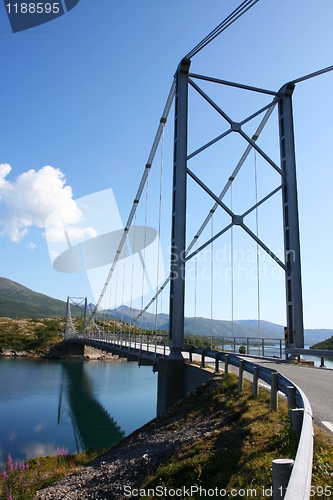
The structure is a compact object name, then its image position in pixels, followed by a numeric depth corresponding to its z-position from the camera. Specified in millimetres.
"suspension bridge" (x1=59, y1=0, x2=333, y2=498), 12664
